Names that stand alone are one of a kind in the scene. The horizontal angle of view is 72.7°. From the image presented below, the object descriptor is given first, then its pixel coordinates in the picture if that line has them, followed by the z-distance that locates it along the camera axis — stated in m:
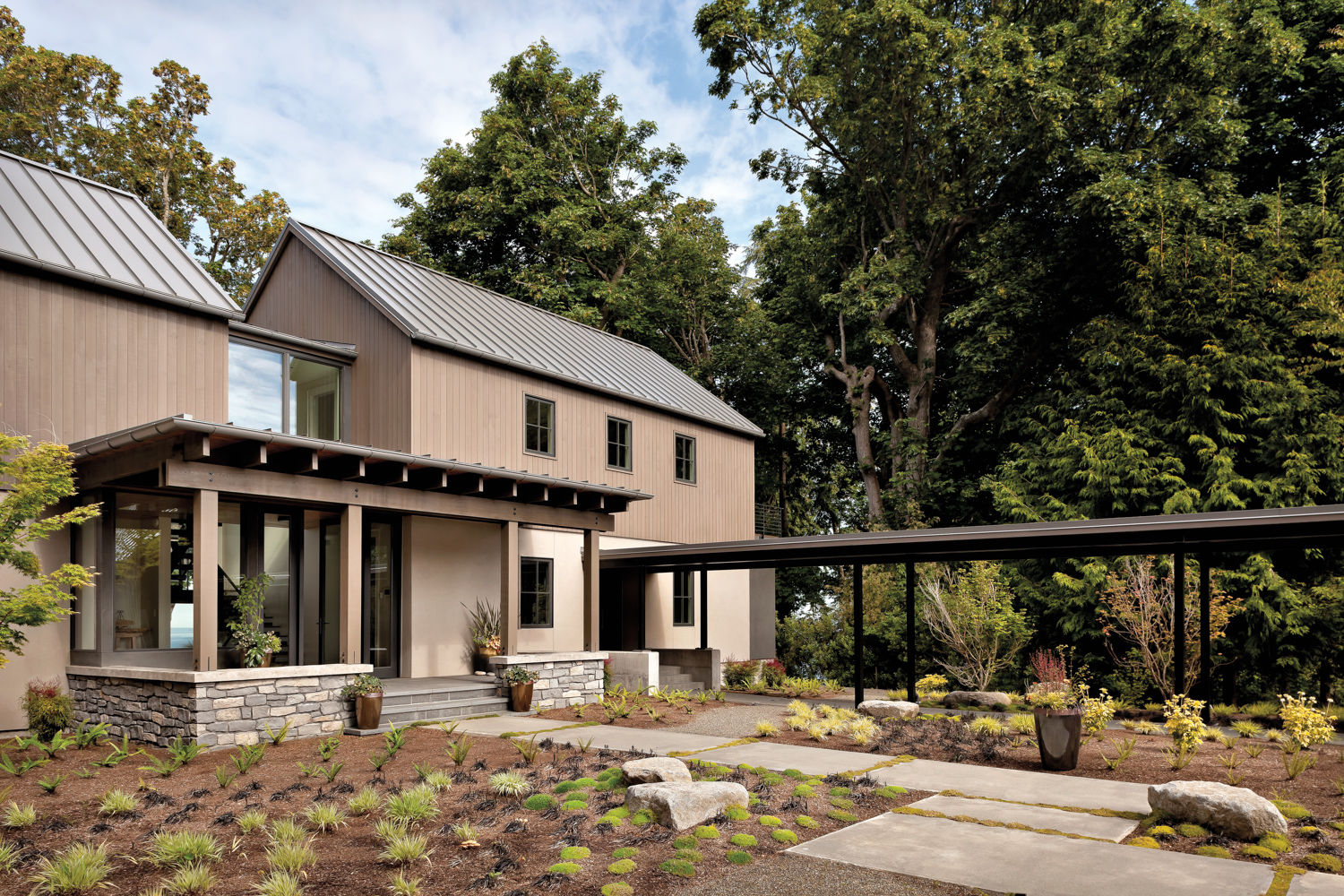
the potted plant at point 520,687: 11.92
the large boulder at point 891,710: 11.23
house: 9.61
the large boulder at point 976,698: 13.23
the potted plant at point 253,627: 9.66
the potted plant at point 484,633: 13.25
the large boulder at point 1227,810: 5.64
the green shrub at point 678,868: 4.93
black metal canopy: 9.87
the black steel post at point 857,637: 12.84
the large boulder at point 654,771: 6.70
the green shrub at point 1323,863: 5.04
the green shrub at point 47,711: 9.25
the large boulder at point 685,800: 5.83
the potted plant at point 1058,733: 8.05
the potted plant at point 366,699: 9.90
